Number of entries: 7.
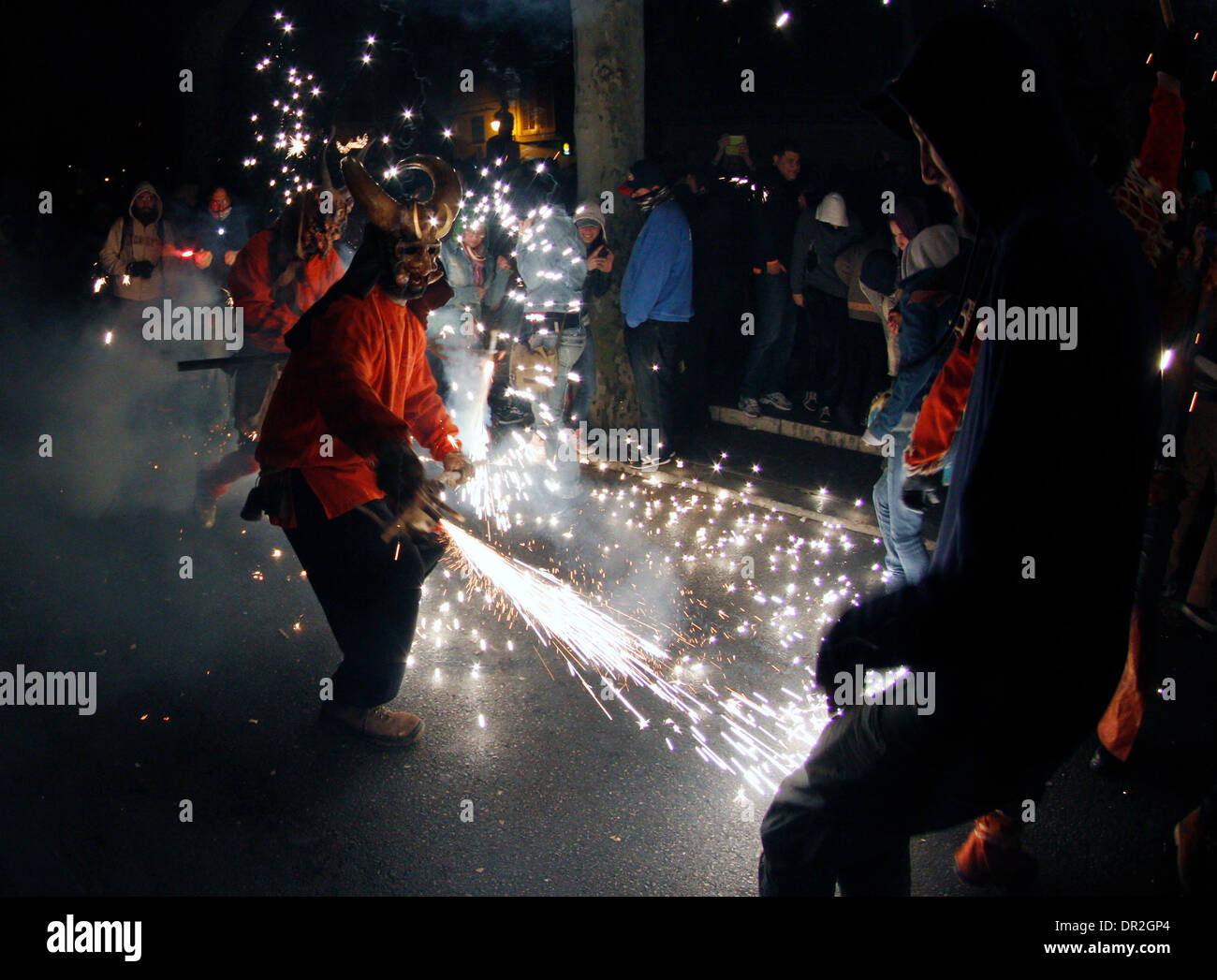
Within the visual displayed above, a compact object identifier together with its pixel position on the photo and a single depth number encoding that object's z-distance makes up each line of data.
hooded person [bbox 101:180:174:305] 9.79
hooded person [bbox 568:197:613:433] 7.92
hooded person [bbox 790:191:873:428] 8.51
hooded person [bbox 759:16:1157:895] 1.87
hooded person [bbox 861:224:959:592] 4.82
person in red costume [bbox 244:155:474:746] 3.81
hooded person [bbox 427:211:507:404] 8.48
